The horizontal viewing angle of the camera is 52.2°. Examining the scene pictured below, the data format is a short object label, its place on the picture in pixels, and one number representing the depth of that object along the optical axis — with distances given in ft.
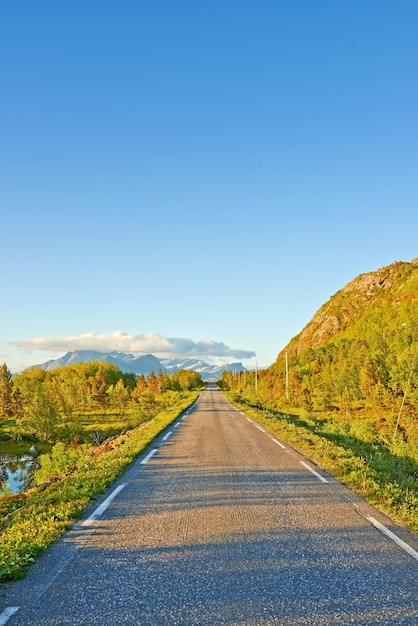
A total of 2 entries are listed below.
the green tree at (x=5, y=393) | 301.63
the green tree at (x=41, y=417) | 189.26
